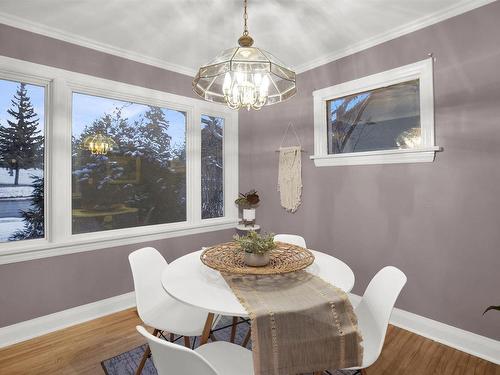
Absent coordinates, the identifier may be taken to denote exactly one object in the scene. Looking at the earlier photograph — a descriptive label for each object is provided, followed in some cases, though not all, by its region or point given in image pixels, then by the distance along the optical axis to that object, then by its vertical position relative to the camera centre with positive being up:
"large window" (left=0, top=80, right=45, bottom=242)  2.38 +0.26
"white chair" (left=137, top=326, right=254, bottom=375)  0.97 -0.60
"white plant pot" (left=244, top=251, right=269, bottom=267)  1.69 -0.40
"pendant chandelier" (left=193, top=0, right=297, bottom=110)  1.63 +0.69
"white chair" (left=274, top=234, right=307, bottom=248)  2.56 -0.44
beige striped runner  1.26 -0.64
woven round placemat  1.62 -0.43
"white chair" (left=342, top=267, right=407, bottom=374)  1.46 -0.68
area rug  1.97 -1.22
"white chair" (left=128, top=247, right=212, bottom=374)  1.67 -0.73
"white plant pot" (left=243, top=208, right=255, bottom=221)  3.58 -0.30
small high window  2.41 +0.66
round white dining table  1.33 -0.50
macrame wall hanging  3.35 +0.17
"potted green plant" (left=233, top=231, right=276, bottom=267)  1.68 -0.35
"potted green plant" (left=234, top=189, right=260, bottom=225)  3.58 -0.18
